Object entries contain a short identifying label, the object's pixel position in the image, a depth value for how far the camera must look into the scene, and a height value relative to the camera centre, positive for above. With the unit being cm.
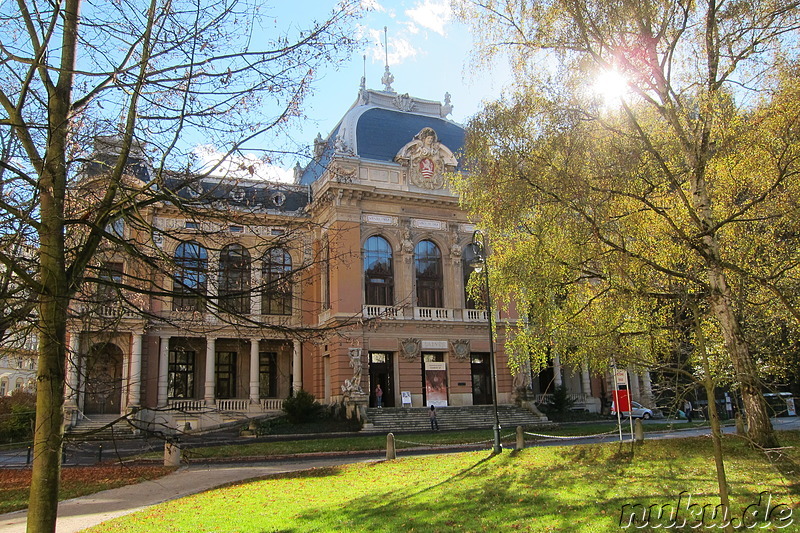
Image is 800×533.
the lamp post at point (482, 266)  2075 +400
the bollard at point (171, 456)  1986 -197
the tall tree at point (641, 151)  1246 +493
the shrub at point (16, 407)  2948 -35
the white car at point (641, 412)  4044 -223
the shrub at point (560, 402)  3834 -133
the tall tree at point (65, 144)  569 +255
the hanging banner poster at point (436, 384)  3697 +7
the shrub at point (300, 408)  3400 -98
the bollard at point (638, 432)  1875 -165
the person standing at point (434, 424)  3145 -196
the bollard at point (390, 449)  1941 -195
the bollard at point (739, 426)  1280 -109
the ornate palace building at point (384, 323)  3572 +413
